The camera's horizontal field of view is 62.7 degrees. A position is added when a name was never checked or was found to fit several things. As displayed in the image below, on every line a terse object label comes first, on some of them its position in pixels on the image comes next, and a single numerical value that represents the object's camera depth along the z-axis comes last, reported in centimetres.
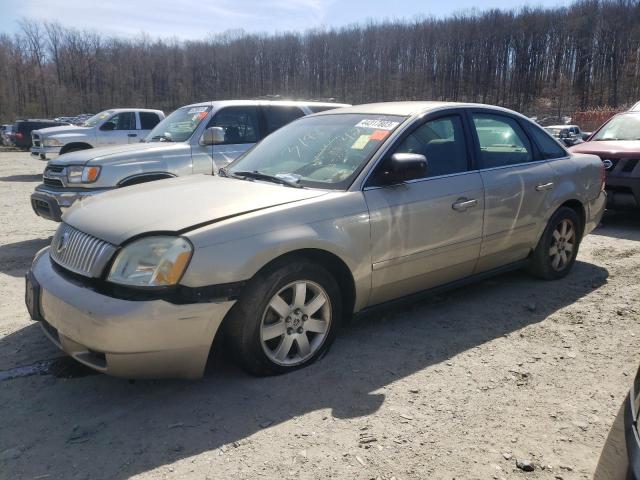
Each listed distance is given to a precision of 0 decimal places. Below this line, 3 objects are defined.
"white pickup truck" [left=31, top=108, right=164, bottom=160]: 1454
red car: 755
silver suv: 628
